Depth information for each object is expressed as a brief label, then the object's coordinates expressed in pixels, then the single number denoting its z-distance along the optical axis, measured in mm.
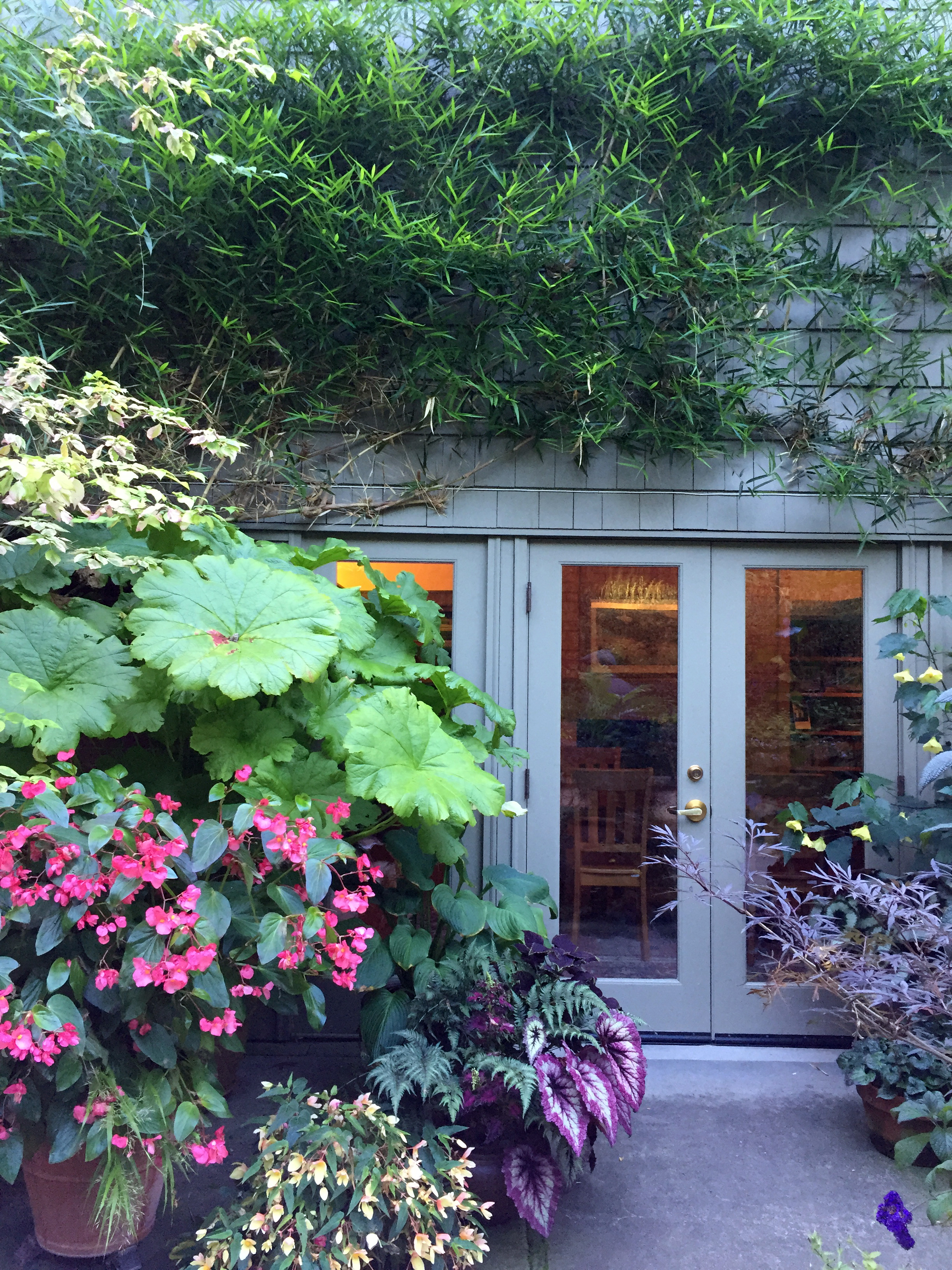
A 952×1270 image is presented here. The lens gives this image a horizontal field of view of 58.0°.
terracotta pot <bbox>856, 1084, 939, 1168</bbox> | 2621
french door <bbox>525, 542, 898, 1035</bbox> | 3451
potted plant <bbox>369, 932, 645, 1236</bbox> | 2143
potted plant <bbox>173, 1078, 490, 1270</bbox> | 1860
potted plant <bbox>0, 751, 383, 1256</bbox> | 1791
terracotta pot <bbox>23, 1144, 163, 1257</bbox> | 2039
